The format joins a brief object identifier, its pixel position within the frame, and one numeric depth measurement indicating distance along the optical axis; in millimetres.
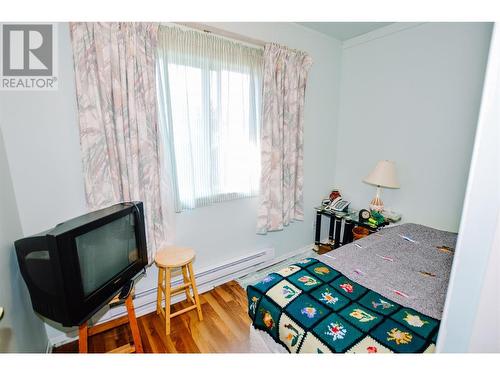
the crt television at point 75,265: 1121
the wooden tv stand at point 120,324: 1357
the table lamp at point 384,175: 2412
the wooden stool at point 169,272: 1763
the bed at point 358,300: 1055
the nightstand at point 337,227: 2680
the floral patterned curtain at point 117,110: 1518
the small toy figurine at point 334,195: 3096
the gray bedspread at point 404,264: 1339
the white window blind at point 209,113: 1862
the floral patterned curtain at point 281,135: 2316
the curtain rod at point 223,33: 1849
